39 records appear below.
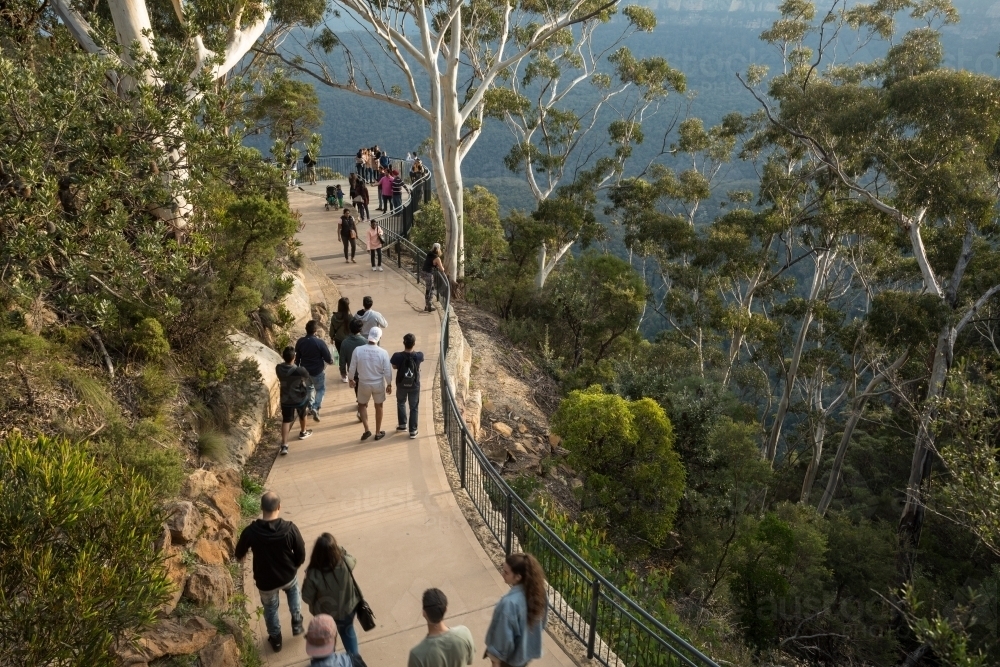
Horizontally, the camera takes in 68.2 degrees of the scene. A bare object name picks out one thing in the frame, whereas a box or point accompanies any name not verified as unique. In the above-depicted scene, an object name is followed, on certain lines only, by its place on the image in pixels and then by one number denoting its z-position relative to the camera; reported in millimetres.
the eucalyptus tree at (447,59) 16734
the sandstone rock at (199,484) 6980
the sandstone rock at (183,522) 6094
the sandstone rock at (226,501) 7016
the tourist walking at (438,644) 4227
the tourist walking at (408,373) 8531
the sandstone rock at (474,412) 11695
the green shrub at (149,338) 8094
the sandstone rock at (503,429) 12988
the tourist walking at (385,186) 20469
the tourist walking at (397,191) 21562
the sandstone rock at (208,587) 5793
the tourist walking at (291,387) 8156
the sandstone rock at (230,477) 7504
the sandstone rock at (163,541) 5652
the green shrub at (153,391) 7719
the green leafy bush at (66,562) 3406
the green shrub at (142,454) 6109
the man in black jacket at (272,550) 5215
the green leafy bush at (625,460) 12531
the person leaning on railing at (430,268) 13375
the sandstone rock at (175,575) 5397
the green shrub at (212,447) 8047
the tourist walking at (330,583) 4887
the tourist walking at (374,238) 16031
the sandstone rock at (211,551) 6266
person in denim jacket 4414
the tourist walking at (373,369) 8461
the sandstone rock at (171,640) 4703
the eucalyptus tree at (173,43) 7594
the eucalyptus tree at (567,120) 27141
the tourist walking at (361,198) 20688
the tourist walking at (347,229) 16609
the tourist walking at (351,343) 9867
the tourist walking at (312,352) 8766
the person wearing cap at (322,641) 4105
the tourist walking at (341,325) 10312
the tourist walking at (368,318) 9945
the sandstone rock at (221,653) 5121
